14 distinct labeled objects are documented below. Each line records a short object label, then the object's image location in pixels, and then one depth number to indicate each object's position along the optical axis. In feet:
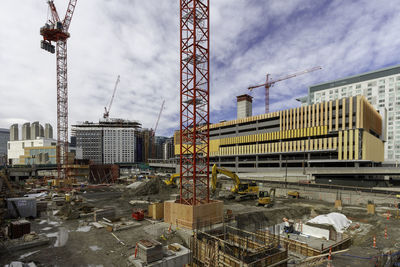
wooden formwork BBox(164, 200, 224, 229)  73.77
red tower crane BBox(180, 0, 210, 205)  80.38
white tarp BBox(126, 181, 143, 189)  164.45
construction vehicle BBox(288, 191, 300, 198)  138.72
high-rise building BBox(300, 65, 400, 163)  344.49
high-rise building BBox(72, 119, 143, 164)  652.72
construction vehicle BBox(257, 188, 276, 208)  114.03
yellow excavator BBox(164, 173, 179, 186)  153.97
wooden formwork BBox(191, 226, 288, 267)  46.52
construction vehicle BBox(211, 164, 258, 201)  130.62
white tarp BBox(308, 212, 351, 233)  73.12
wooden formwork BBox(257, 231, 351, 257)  57.72
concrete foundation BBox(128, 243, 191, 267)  49.85
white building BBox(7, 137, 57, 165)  545.03
